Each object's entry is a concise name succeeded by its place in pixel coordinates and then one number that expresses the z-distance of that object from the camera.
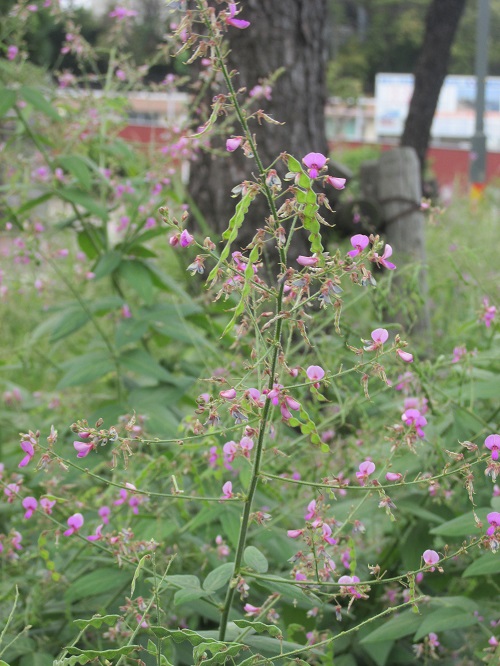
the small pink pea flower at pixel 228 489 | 0.64
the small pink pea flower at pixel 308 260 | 0.55
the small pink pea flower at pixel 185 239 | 0.56
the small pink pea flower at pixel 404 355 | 0.56
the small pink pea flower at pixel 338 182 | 0.54
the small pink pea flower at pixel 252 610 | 0.63
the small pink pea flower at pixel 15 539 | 0.73
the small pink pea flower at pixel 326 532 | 0.61
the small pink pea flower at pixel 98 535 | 0.65
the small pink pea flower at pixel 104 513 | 0.77
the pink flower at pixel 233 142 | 0.55
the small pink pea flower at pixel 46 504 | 0.67
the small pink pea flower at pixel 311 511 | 0.62
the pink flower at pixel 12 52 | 1.11
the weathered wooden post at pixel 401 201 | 3.23
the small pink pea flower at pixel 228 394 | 0.55
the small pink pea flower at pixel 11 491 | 0.67
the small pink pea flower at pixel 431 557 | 0.60
